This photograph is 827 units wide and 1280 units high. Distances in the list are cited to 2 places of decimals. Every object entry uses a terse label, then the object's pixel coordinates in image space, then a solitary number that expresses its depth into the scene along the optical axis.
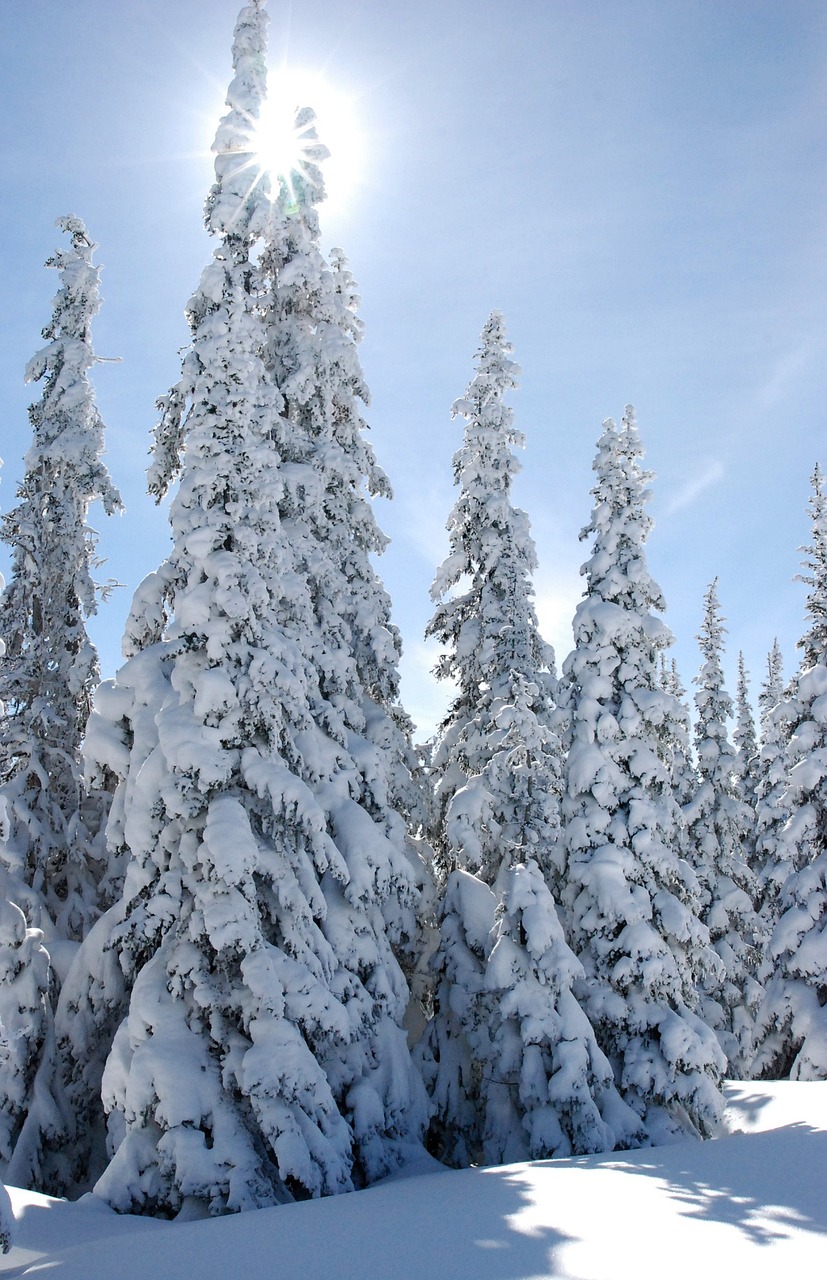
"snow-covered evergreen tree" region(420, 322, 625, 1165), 15.19
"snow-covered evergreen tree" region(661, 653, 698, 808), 19.02
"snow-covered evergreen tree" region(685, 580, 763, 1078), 28.03
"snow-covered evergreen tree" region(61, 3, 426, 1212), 11.25
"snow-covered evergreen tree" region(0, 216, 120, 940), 18.52
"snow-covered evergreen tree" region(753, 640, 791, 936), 24.23
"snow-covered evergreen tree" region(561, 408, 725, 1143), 16.38
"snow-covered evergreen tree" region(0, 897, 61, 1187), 14.27
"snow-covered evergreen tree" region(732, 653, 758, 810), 40.28
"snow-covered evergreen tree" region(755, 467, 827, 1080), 21.80
